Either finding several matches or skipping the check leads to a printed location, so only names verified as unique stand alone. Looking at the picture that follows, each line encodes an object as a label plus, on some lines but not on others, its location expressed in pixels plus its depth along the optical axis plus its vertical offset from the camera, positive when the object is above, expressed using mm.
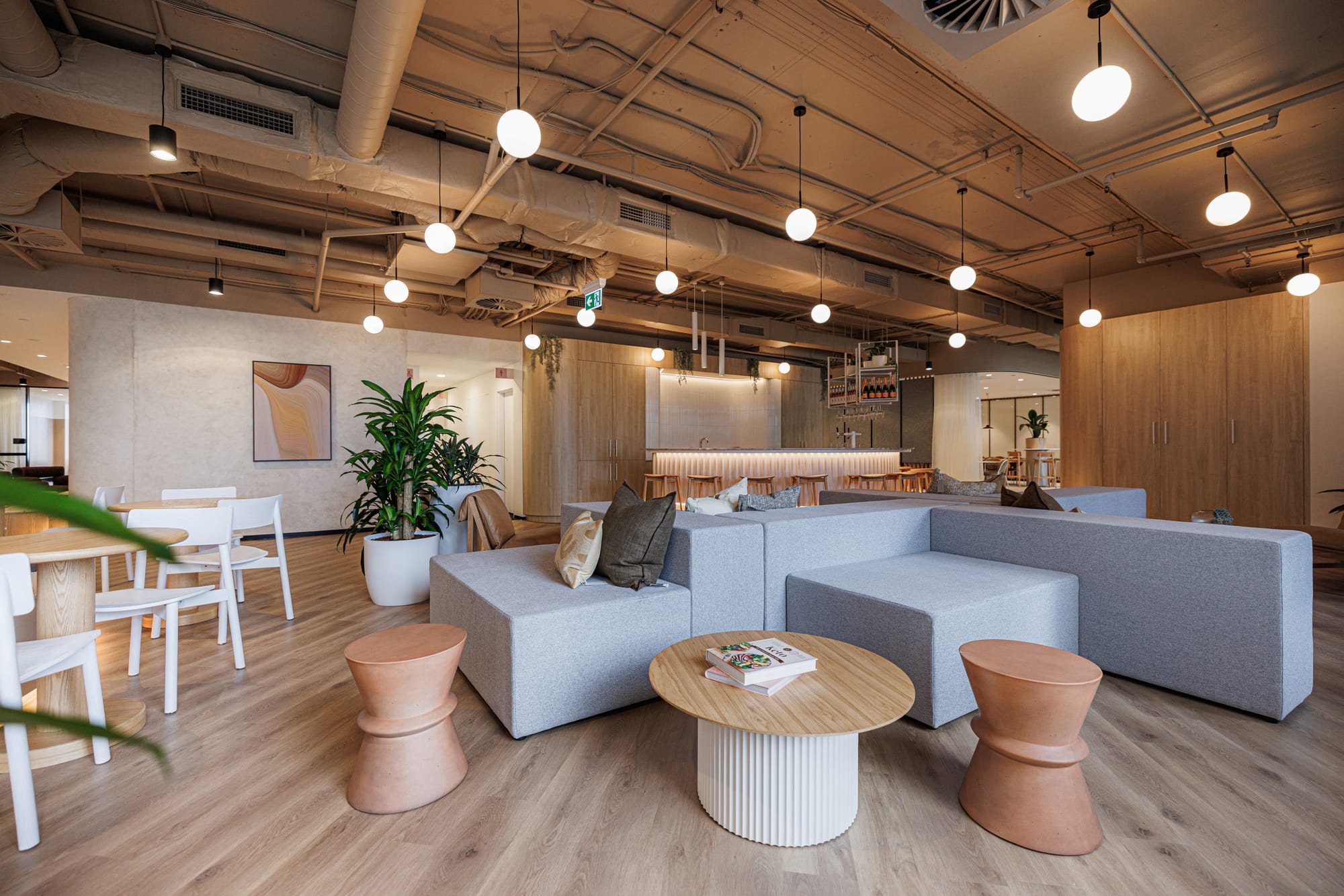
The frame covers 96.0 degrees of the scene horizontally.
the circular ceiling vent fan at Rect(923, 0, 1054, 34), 2596 +1906
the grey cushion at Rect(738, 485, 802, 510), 3803 -334
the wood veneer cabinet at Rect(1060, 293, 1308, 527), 6109 +422
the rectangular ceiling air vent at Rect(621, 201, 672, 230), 5332 +2090
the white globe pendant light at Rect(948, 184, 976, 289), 5265 +1498
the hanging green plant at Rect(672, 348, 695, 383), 10680 +1607
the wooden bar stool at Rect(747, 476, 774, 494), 8641 -522
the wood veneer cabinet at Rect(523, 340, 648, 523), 9398 +371
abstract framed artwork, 7738 +535
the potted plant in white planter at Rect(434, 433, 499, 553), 5023 -261
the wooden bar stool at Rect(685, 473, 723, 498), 8664 -521
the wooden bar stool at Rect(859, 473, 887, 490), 8922 -498
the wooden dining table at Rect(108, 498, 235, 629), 3654 -820
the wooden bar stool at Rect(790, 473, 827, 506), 8820 -552
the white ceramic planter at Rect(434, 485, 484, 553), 5152 -633
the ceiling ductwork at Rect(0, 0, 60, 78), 2805 +2020
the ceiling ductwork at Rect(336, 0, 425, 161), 2744 +1966
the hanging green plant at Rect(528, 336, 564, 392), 9406 +1483
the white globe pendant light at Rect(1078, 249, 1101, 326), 6445 +1379
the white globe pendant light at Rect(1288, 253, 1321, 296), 5137 +1374
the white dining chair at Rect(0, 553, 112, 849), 1812 -690
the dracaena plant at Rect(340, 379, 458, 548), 4320 -100
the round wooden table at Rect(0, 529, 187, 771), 2410 -674
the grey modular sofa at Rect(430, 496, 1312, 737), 2523 -715
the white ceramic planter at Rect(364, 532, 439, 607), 4301 -849
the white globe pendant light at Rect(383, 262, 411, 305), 5629 +1516
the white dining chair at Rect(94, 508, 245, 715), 2703 -670
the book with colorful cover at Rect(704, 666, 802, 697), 1954 -774
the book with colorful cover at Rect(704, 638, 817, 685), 1982 -725
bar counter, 9398 -220
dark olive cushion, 2889 -464
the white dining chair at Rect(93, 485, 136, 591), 4238 -309
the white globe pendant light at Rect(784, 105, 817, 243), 4242 +1610
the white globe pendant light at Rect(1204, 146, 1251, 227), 3689 +1460
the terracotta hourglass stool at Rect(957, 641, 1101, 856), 1844 -962
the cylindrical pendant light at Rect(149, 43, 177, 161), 3287 +1702
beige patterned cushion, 2895 -501
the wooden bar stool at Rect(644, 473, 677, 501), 8820 -478
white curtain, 12672 +419
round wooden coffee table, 1800 -951
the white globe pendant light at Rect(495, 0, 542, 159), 2906 +1538
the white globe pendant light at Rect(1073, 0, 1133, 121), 2637 +1560
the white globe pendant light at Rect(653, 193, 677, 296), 5402 +1533
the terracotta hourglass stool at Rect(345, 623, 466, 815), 2059 -957
